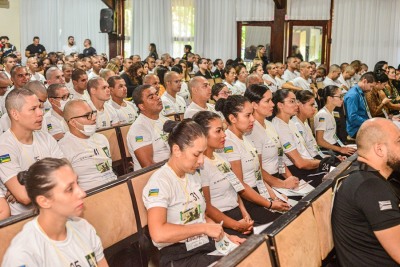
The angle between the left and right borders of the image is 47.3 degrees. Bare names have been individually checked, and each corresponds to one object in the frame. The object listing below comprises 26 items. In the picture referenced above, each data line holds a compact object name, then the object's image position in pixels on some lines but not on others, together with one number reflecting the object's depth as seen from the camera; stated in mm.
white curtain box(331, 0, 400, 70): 11594
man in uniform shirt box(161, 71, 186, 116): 5844
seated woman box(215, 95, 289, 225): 3176
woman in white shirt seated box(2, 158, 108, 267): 1704
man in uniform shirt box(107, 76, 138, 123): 5238
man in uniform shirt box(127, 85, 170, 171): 3729
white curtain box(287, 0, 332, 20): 11914
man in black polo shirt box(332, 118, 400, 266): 1924
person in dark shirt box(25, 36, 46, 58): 13198
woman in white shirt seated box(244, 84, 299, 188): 3680
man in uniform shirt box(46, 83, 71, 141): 4340
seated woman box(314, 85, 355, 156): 4828
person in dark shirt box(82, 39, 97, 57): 12975
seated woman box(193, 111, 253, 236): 2791
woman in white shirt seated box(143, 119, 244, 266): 2221
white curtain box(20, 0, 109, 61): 14172
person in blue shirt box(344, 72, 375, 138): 5988
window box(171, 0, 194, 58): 13492
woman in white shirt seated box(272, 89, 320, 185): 4062
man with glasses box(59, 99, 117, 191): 3230
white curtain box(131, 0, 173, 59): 13445
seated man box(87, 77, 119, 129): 4762
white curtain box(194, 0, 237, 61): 13109
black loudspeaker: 12062
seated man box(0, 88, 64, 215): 2711
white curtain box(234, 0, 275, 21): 12469
